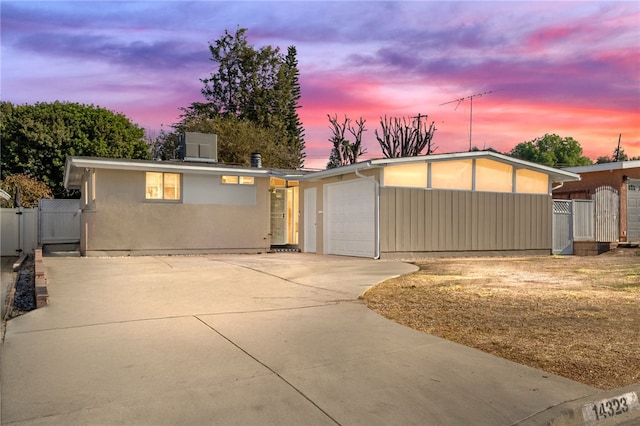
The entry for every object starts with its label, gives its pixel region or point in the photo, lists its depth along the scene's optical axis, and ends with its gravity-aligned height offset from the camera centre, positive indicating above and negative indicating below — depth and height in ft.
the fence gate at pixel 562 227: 59.57 -1.79
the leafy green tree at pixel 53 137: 105.50 +17.15
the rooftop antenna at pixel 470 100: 72.53 +17.43
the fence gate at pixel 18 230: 62.75 -2.22
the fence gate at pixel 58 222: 66.33 -1.19
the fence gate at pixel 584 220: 60.90 -0.98
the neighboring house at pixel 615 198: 63.16 +1.95
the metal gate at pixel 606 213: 62.64 -0.09
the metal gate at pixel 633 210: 65.47 +0.31
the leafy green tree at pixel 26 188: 93.71 +5.00
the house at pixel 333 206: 48.42 +0.69
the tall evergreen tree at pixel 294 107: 146.61 +32.48
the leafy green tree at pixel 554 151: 200.64 +26.52
